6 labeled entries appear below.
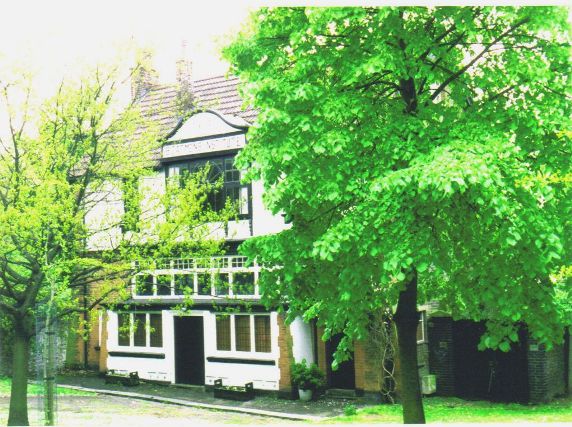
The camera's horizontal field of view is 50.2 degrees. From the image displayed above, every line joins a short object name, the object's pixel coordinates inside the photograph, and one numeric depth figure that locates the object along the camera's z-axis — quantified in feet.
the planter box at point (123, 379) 59.88
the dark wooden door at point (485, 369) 48.62
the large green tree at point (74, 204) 33.50
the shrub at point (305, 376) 51.90
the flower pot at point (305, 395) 52.24
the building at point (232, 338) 51.03
